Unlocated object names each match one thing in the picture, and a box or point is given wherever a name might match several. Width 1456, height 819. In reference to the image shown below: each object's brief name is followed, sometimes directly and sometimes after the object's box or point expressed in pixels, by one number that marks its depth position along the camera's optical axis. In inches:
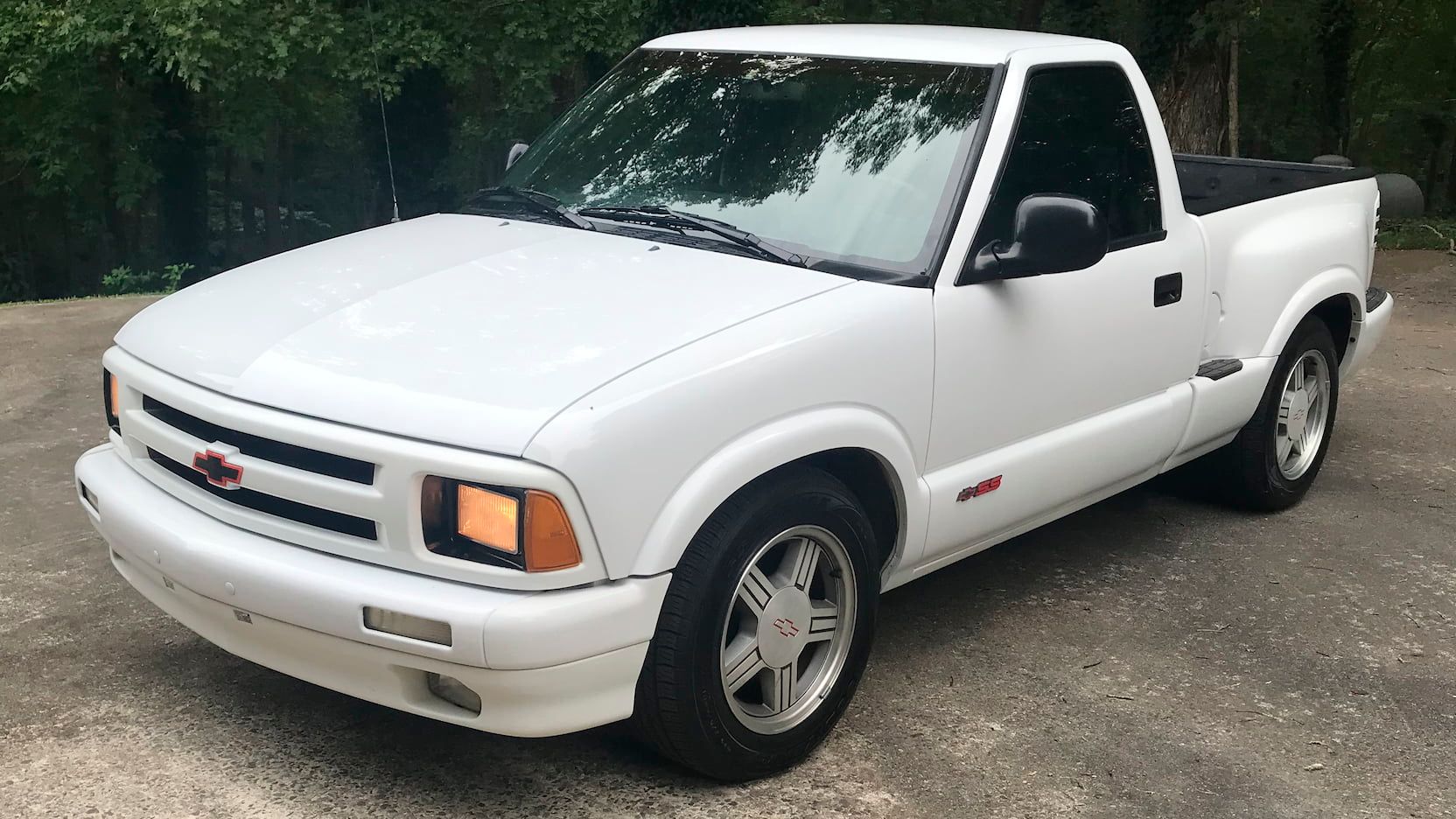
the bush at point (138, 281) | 608.7
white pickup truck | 119.6
